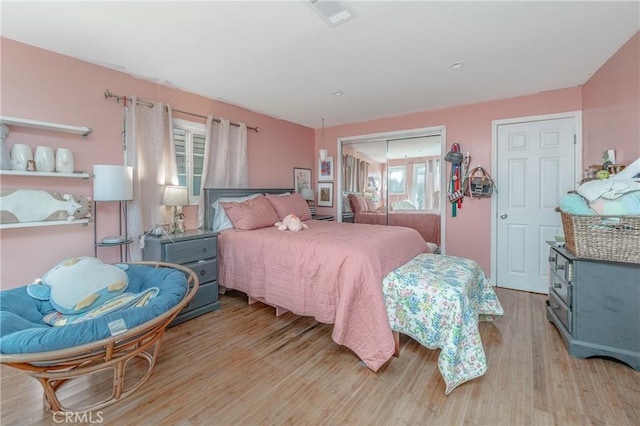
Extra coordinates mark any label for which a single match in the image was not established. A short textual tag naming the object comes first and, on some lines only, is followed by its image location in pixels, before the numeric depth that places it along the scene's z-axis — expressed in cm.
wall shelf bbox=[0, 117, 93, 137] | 212
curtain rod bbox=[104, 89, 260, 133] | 269
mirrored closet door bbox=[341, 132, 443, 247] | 418
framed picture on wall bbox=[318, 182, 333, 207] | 516
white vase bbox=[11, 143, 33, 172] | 215
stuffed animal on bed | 315
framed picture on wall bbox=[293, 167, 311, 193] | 492
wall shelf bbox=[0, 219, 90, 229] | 210
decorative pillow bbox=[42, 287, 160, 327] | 179
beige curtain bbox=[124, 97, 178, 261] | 283
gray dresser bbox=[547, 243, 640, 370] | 188
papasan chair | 129
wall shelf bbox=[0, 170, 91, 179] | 206
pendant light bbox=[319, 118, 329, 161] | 478
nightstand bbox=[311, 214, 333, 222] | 479
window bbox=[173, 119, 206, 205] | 332
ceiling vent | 178
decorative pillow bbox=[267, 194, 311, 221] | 374
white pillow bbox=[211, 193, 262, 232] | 339
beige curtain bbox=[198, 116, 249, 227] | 348
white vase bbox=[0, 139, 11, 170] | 208
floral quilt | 178
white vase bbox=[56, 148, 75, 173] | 234
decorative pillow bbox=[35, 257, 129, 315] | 187
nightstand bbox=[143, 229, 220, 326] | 264
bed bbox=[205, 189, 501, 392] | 201
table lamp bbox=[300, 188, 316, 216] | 484
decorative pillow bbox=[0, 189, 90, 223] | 212
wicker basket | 183
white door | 330
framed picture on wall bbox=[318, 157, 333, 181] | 516
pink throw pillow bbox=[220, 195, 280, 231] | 324
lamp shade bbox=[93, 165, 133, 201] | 243
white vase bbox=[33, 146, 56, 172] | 225
